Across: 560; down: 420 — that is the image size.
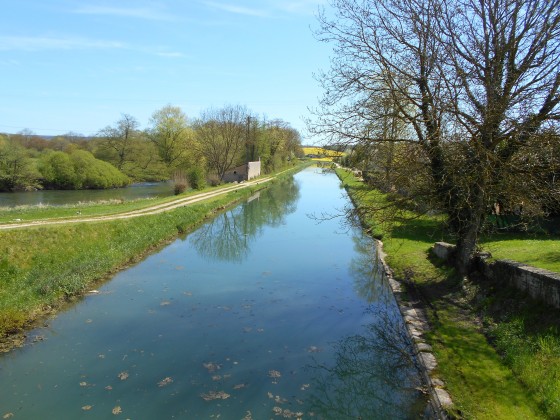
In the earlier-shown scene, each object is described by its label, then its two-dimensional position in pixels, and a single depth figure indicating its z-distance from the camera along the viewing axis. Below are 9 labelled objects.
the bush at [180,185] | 37.63
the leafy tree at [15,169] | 42.75
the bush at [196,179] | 40.59
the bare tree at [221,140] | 50.75
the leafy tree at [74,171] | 47.69
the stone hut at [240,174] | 53.72
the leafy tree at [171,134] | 58.06
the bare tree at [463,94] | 9.15
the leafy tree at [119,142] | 57.78
